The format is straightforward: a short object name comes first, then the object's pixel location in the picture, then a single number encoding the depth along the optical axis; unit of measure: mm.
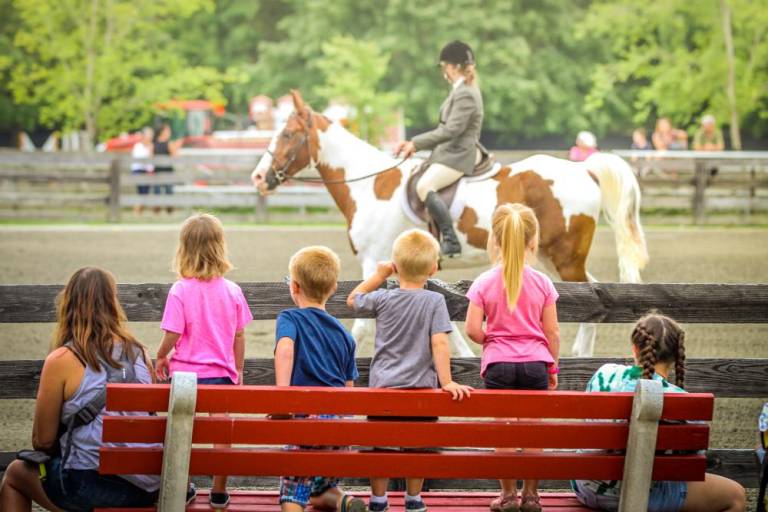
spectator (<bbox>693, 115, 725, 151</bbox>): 34062
